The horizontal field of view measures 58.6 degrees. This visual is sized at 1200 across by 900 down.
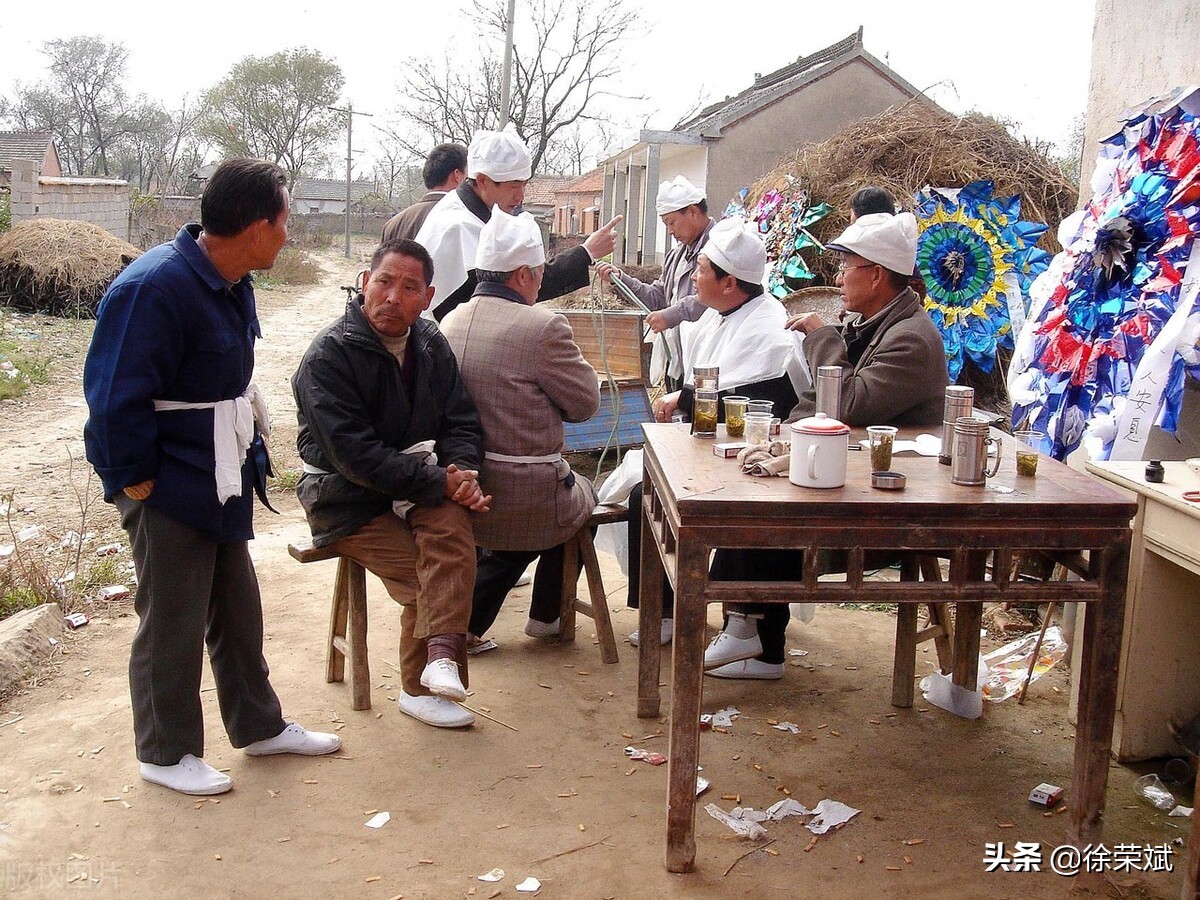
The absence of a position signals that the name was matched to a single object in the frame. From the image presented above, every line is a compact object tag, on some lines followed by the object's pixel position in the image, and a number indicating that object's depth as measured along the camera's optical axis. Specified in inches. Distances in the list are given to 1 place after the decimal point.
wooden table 101.3
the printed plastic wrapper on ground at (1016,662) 158.2
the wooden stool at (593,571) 167.2
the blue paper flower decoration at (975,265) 285.7
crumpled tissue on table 111.1
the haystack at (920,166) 318.3
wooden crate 281.7
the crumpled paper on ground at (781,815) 119.5
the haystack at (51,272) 607.2
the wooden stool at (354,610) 147.2
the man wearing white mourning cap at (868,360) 144.0
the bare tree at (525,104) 1293.1
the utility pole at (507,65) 617.6
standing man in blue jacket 112.8
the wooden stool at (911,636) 149.3
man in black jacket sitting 137.6
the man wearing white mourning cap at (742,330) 168.1
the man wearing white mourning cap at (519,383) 151.3
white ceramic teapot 104.4
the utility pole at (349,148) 1465.3
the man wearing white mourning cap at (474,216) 188.2
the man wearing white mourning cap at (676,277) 210.1
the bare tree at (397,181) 2215.7
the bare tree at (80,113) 1886.1
